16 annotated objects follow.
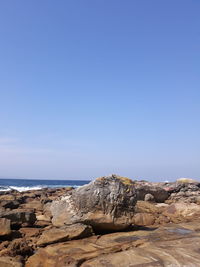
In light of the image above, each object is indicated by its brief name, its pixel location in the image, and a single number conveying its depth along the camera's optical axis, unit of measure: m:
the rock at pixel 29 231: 5.61
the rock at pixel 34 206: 9.40
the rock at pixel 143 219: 6.89
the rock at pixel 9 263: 3.66
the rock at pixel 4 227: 5.12
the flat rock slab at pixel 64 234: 4.85
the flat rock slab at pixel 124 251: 3.72
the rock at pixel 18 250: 4.26
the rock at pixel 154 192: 12.33
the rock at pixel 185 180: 16.71
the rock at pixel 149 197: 11.91
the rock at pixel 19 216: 6.10
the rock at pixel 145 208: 8.87
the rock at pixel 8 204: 8.91
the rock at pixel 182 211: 8.35
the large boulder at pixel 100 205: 5.74
